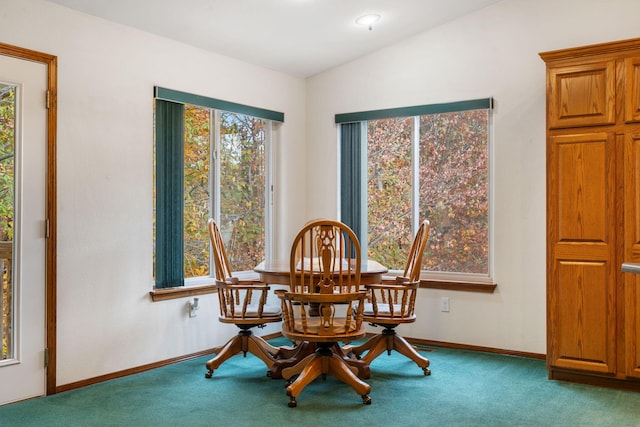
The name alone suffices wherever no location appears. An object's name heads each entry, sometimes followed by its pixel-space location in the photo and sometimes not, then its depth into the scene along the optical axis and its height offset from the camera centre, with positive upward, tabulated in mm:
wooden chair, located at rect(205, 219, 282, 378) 3631 -607
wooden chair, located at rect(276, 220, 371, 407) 3068 -546
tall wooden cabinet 3416 +34
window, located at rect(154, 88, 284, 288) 4105 +280
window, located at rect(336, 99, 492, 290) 4570 +290
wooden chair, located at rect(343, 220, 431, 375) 3691 -612
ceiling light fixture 4254 +1471
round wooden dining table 3367 -370
